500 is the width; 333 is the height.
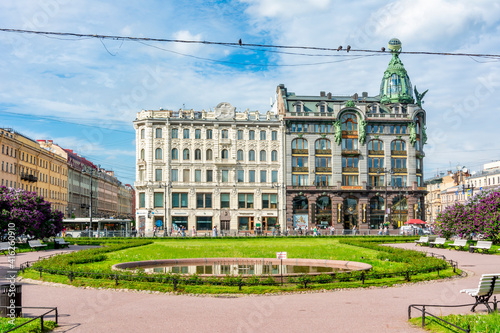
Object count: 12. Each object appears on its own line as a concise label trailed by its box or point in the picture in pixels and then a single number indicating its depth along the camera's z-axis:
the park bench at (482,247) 35.25
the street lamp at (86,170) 116.61
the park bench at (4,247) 34.21
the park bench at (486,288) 13.99
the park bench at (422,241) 44.80
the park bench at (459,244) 38.59
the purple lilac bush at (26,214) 41.44
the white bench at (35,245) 39.67
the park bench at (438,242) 41.57
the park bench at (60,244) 43.06
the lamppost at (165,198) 76.74
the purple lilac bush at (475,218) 39.03
